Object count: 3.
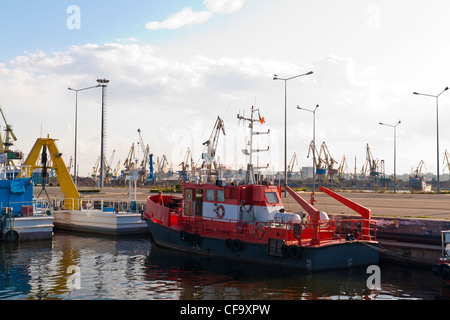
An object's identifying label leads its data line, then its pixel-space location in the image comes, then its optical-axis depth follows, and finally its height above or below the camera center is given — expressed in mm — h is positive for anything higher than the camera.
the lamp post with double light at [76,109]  43750 +6980
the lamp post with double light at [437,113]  46000 +7145
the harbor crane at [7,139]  66475 +6534
